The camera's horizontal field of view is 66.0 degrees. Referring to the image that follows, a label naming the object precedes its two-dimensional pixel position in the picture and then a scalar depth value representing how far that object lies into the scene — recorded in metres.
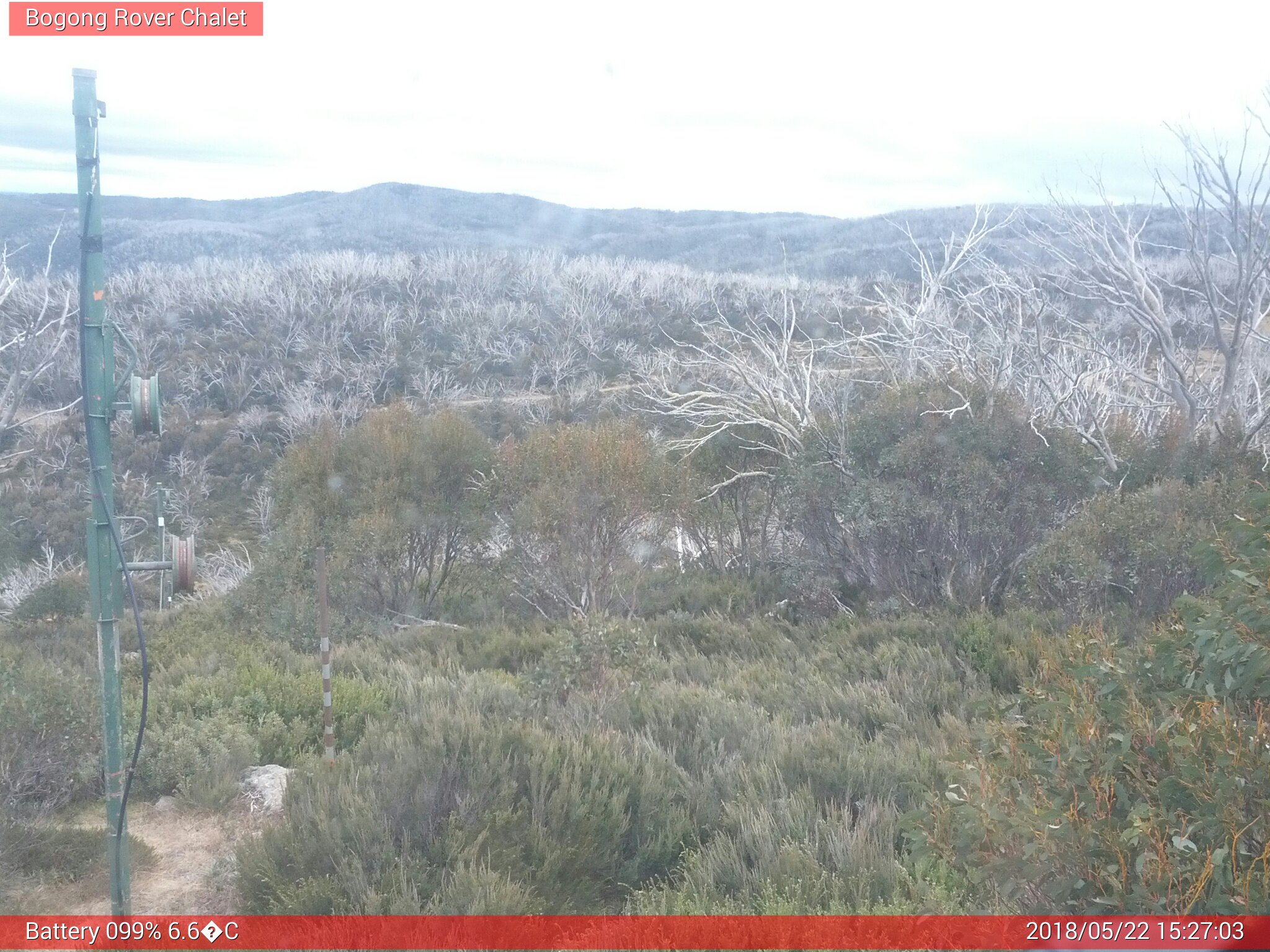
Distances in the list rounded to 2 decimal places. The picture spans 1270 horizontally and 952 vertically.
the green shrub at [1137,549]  8.39
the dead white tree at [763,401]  13.13
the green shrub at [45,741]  5.64
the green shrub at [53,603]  16.28
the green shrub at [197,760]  5.76
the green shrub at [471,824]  4.09
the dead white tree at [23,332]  13.33
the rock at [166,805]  5.74
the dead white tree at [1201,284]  9.65
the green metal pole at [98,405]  3.66
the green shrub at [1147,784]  2.65
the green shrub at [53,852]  4.78
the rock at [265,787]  5.62
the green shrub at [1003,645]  7.38
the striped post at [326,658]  5.48
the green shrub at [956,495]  10.45
